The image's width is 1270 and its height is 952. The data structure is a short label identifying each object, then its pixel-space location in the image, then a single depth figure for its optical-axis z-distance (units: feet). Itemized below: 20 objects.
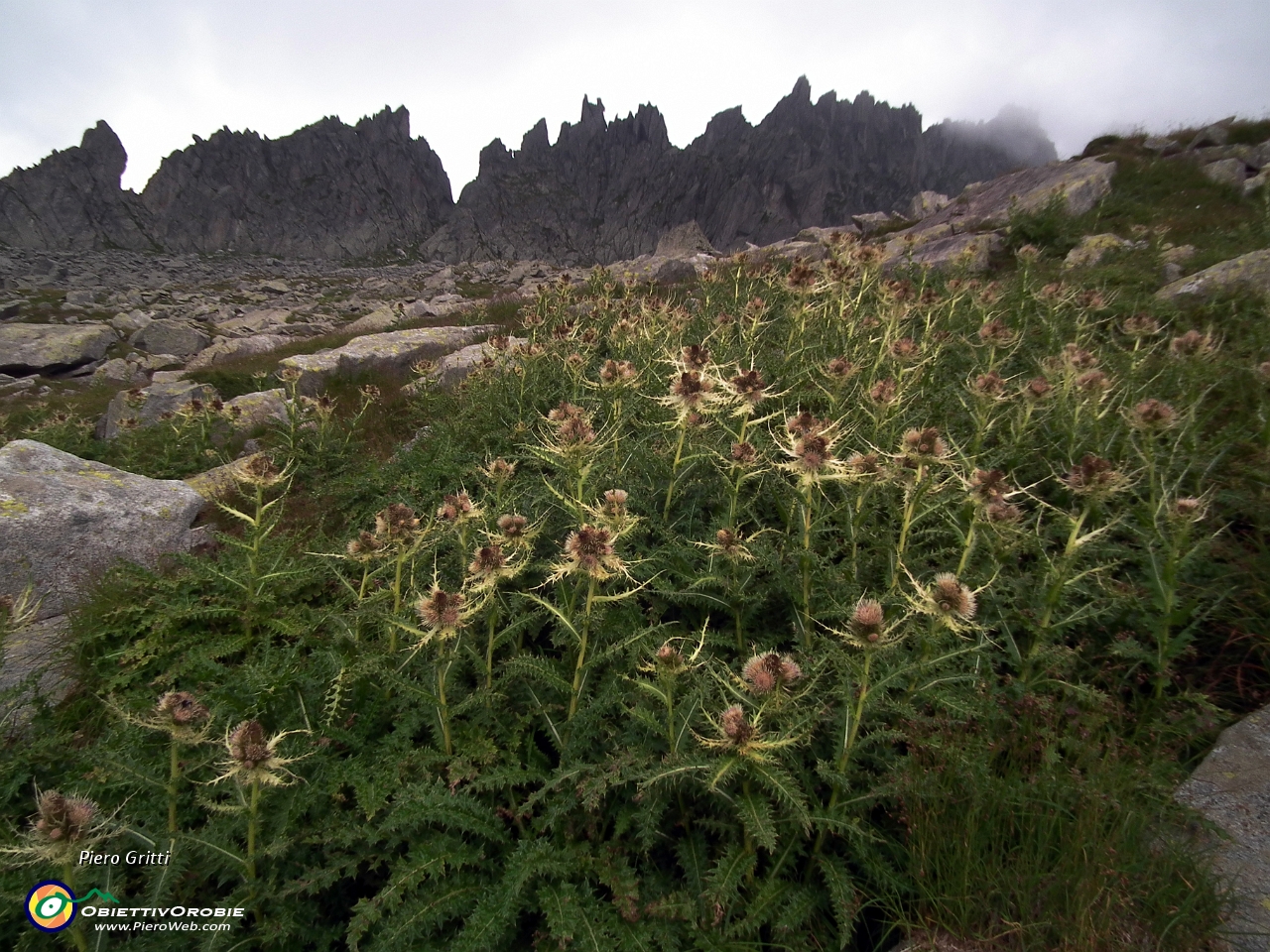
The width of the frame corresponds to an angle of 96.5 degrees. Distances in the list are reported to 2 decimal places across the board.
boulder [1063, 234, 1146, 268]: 27.53
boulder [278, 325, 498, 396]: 30.83
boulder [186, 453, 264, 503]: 18.10
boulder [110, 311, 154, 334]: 101.19
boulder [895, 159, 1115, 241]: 41.70
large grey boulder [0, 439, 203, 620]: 13.92
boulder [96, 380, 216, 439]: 29.55
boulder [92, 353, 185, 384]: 63.34
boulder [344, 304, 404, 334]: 56.13
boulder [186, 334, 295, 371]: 58.34
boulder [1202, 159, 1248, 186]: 39.73
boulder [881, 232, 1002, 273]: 31.01
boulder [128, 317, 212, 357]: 85.76
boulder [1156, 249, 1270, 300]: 17.97
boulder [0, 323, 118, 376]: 78.48
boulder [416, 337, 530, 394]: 24.89
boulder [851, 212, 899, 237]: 63.93
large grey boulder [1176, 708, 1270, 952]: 5.82
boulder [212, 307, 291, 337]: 99.75
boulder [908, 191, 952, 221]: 63.68
